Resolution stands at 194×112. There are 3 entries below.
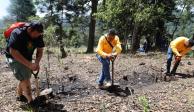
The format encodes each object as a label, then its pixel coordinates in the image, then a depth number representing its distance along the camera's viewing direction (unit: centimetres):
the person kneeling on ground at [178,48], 520
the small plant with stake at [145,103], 267
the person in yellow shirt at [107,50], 412
